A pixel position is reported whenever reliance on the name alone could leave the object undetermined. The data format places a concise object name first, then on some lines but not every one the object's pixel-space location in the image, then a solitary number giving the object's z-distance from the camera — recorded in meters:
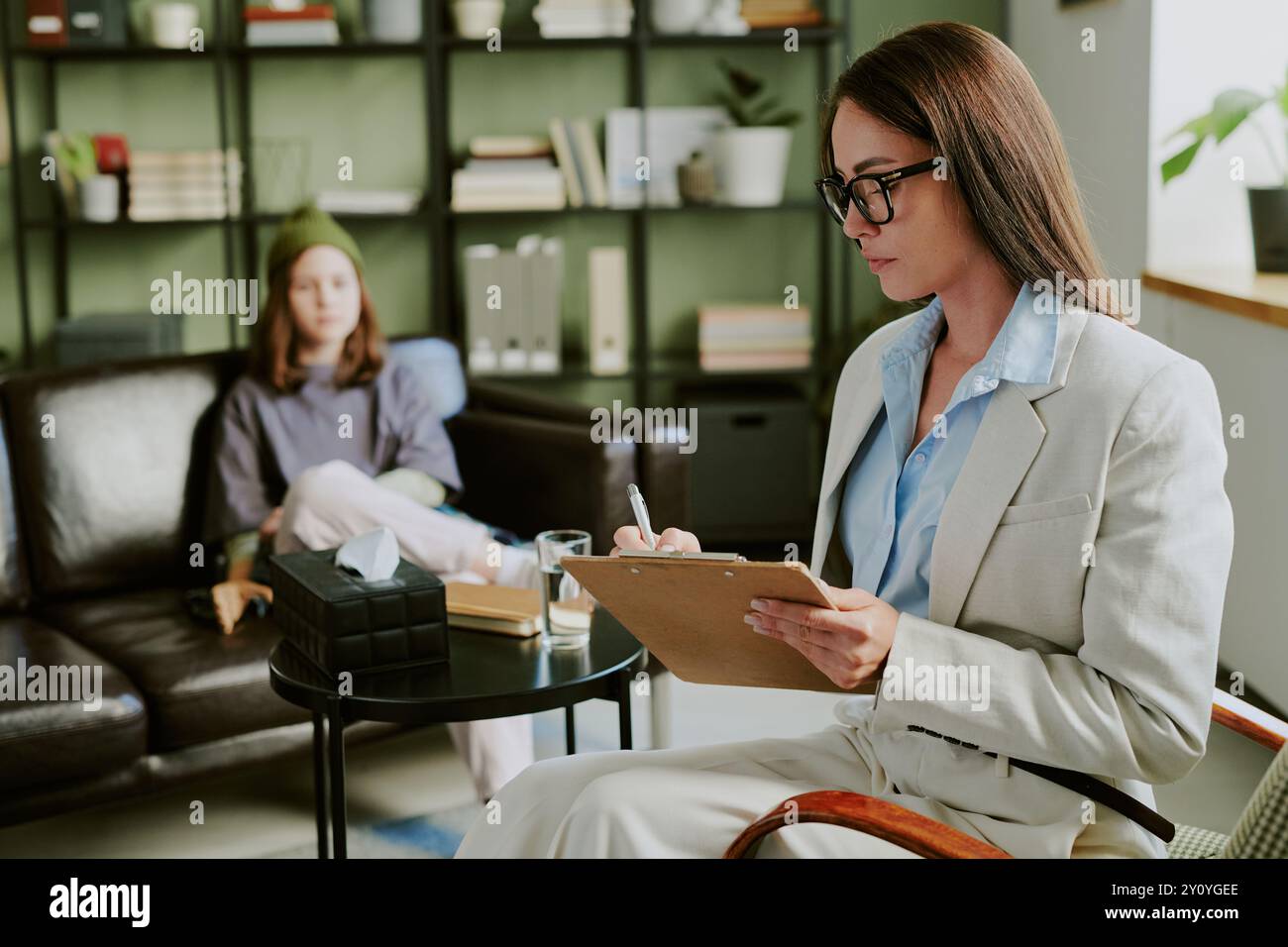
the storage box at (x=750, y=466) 4.07
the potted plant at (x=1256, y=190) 2.94
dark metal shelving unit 4.06
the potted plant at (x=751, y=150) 4.06
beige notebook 1.99
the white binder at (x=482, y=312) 4.09
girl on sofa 2.60
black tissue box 1.82
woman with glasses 1.21
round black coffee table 1.76
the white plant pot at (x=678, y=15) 4.02
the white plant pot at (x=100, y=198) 4.05
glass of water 1.94
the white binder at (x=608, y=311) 4.10
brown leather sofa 2.27
